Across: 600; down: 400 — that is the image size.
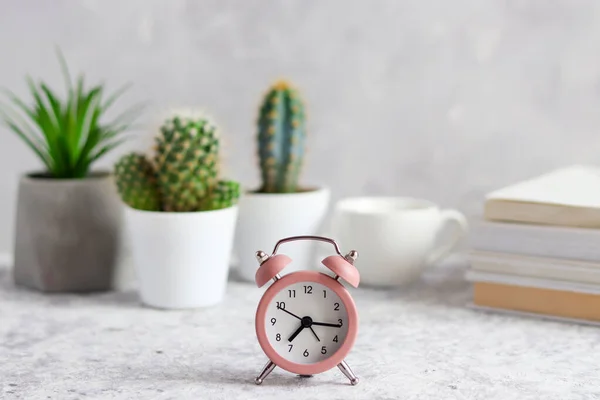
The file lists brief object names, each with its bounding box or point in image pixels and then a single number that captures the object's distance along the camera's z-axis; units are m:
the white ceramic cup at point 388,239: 1.25
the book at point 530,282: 1.08
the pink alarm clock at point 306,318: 0.87
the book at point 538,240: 1.08
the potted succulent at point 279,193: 1.26
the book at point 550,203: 1.08
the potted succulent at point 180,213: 1.16
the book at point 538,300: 1.08
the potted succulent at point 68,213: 1.24
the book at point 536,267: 1.08
